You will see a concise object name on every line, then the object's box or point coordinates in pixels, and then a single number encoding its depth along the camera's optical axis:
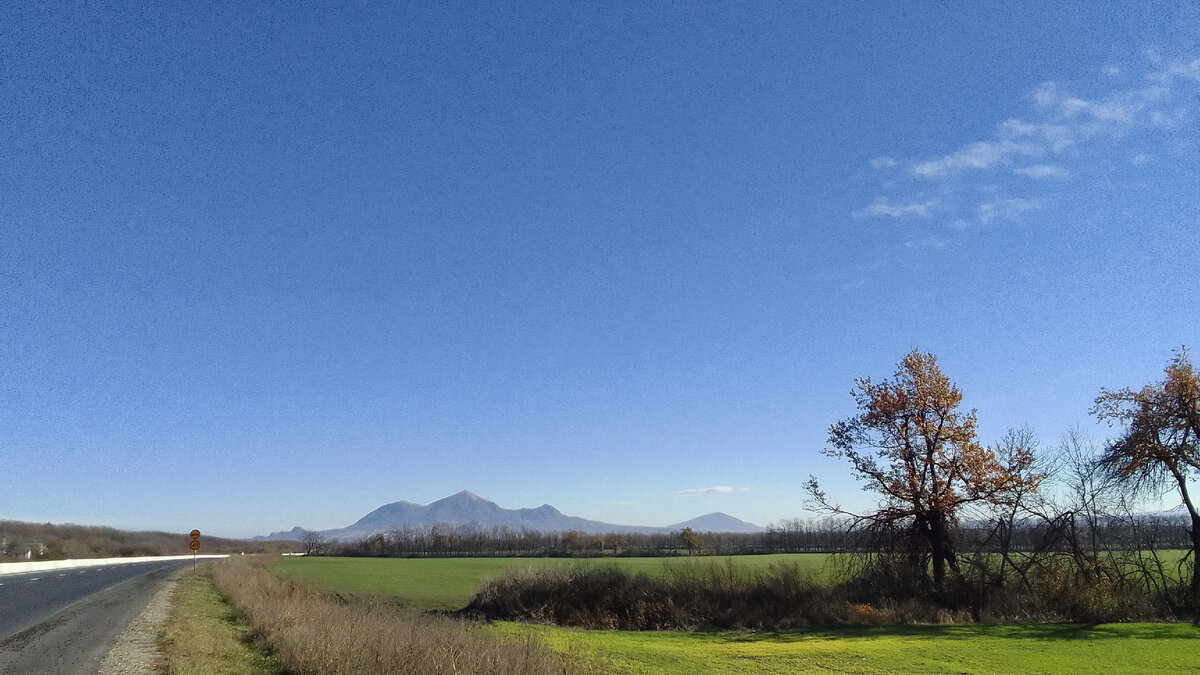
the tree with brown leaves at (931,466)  33.00
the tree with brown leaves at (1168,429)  25.84
